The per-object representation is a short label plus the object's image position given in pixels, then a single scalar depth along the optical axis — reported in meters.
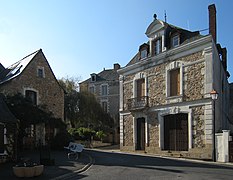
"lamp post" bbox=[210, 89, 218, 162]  12.26
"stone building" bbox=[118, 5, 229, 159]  13.69
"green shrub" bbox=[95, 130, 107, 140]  26.16
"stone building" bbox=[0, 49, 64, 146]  18.25
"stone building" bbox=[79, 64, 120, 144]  32.01
